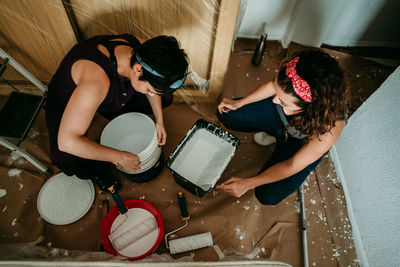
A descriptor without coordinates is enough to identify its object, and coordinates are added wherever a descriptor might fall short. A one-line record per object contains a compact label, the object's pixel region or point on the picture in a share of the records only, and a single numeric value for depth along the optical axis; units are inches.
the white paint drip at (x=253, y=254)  44.7
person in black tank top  32.1
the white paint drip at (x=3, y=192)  48.6
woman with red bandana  31.4
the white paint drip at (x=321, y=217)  49.3
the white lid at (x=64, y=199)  46.2
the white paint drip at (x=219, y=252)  42.9
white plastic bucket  43.3
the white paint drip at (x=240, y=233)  46.8
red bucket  41.2
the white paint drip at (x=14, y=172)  50.4
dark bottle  61.2
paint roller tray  44.6
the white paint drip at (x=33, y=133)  54.7
